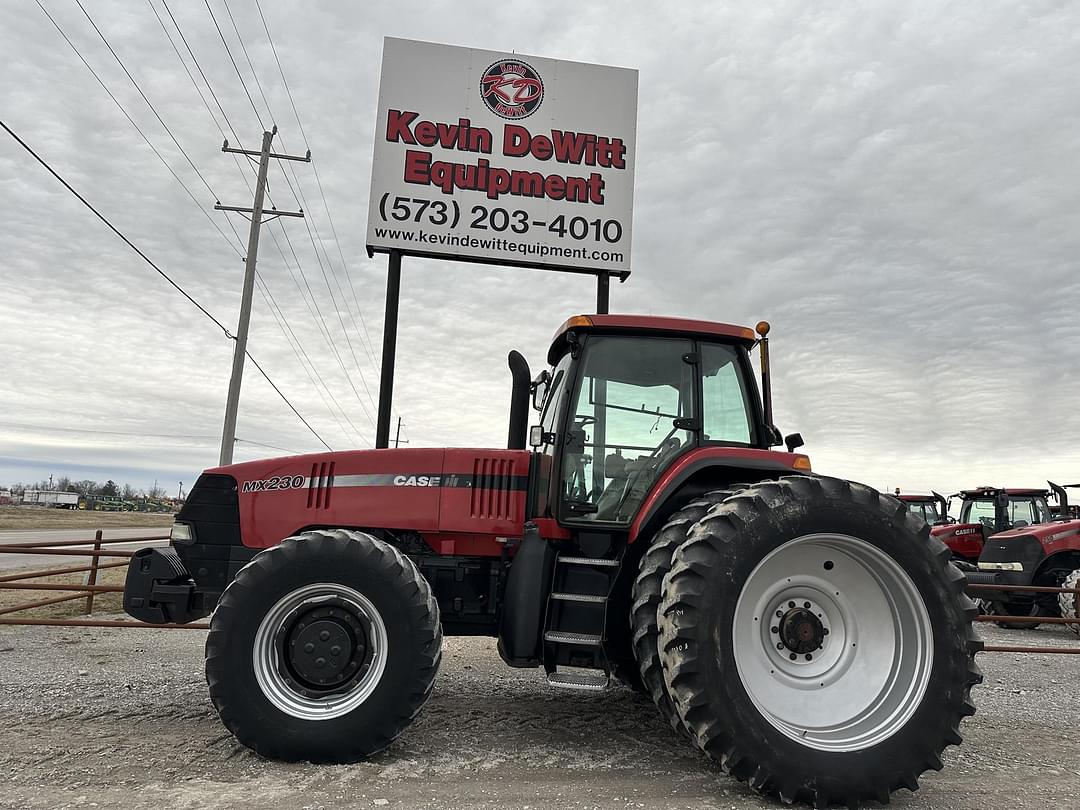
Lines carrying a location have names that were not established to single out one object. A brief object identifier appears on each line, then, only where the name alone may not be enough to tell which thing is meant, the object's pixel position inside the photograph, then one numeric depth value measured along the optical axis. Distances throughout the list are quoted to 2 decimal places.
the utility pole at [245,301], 16.25
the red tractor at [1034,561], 10.05
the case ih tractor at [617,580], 3.28
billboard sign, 9.01
